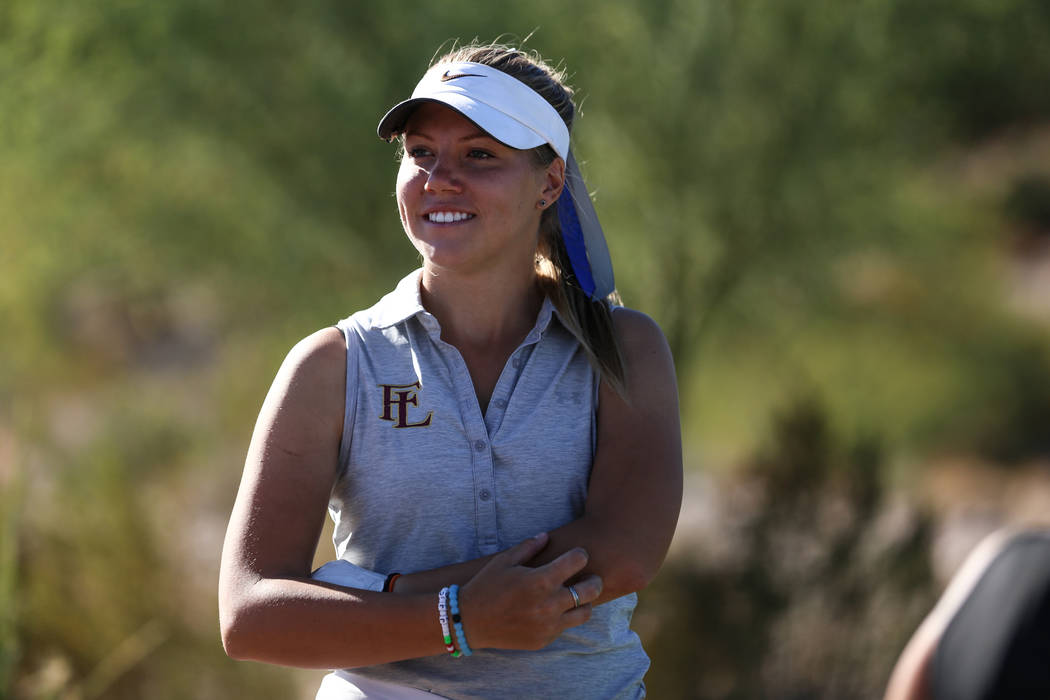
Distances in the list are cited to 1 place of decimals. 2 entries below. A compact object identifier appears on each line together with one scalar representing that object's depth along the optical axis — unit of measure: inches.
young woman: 458.1
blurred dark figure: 446.9
